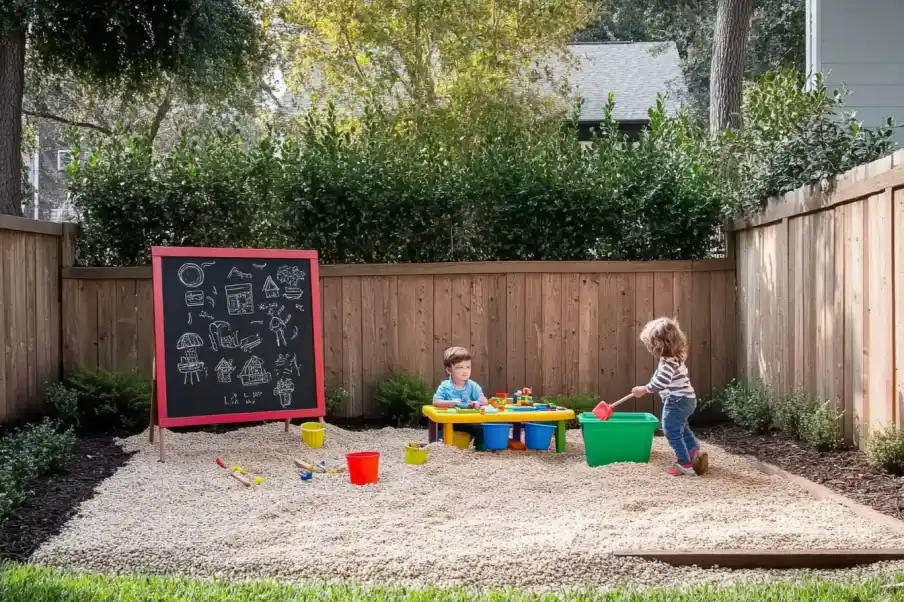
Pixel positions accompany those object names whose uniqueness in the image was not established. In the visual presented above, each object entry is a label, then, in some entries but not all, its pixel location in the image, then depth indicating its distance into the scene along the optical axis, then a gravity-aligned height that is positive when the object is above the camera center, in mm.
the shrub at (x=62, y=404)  7527 -908
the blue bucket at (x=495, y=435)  6762 -1091
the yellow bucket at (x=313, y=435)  7051 -1117
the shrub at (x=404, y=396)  8094 -946
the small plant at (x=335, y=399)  8258 -982
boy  7135 -766
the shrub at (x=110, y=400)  7721 -904
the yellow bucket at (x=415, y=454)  6266 -1137
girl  5988 -700
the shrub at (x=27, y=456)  4996 -1038
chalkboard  6977 -333
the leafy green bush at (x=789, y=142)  6625 +1141
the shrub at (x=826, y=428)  6238 -1003
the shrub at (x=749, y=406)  7426 -1019
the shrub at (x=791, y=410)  6793 -968
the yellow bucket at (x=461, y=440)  6863 -1145
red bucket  5648 -1101
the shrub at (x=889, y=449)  5398 -1005
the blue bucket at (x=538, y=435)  6867 -1115
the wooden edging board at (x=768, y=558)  3912 -1185
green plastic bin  6227 -1056
